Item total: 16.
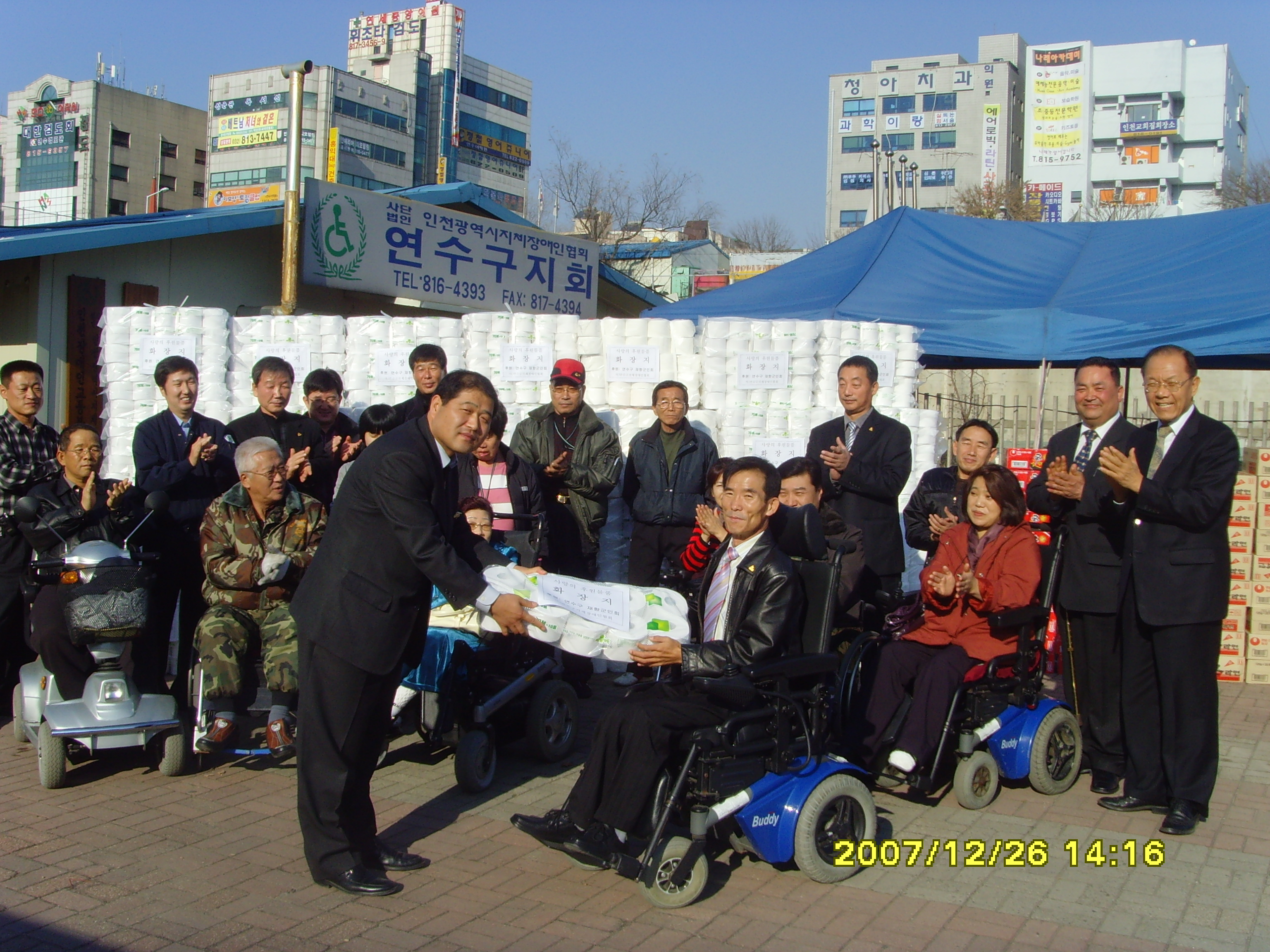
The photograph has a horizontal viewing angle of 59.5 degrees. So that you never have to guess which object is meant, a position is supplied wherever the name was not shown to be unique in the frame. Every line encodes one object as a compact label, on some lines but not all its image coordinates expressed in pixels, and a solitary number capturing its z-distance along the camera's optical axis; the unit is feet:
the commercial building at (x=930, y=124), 291.38
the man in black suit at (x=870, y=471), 20.36
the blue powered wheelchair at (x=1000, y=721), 16.07
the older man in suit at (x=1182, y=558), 15.26
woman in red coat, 15.62
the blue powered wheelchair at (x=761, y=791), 12.67
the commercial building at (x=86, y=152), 228.22
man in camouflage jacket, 16.66
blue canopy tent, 27.48
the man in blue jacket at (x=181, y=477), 19.51
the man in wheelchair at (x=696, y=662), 12.66
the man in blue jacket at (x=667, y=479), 23.54
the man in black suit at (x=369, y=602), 12.73
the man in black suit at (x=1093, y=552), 16.78
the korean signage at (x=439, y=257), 35.47
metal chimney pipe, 31.76
